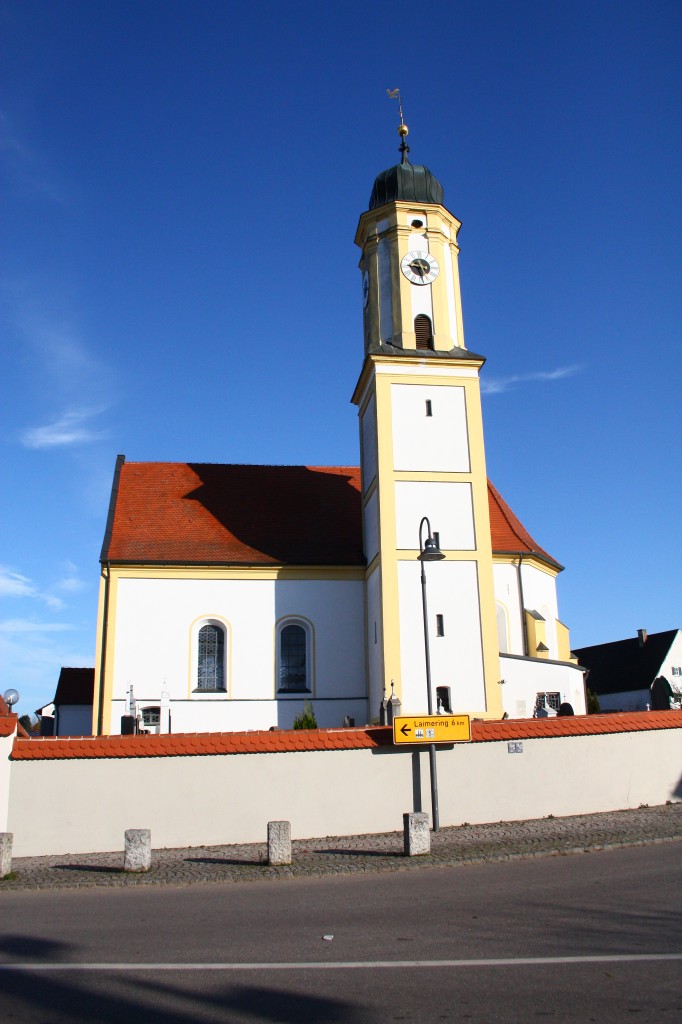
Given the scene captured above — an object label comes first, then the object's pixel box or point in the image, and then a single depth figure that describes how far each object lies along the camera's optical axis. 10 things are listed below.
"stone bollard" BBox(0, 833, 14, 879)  11.79
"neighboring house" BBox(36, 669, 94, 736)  33.31
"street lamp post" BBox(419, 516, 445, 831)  14.61
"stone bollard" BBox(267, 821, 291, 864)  12.12
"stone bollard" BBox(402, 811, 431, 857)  12.35
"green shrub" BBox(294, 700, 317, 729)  23.94
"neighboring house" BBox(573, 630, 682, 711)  56.19
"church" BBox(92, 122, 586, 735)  23.39
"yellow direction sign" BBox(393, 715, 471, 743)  14.76
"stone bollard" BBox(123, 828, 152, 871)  11.95
